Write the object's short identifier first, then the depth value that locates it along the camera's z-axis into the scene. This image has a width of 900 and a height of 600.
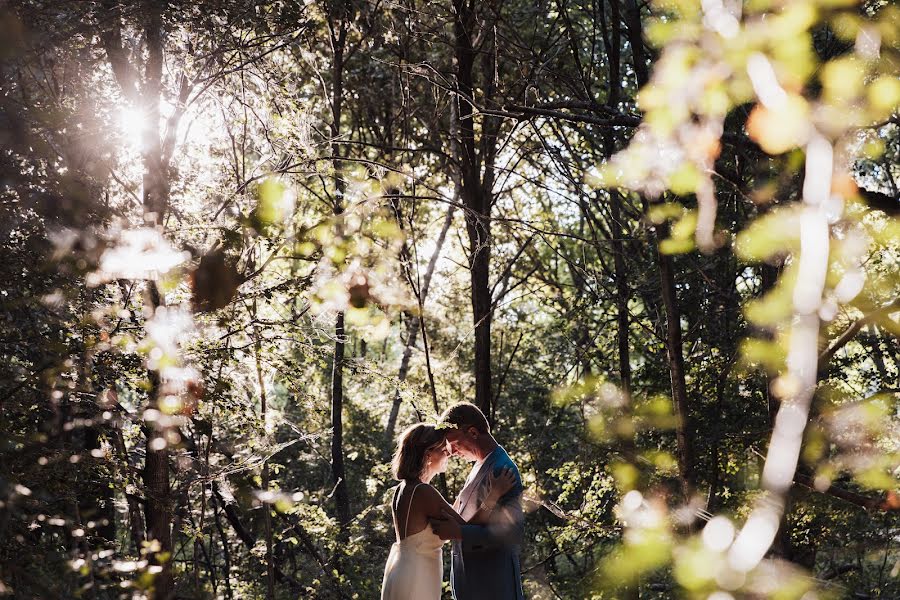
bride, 4.03
